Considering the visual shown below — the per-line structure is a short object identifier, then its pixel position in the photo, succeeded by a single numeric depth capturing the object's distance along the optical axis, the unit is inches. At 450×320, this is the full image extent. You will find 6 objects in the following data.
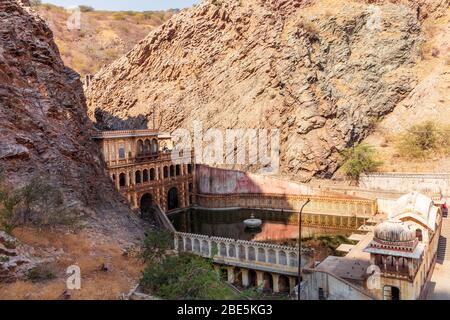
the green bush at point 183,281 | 614.5
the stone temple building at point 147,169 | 1672.0
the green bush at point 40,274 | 699.4
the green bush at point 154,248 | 866.1
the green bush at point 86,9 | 4674.7
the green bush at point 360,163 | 1950.1
